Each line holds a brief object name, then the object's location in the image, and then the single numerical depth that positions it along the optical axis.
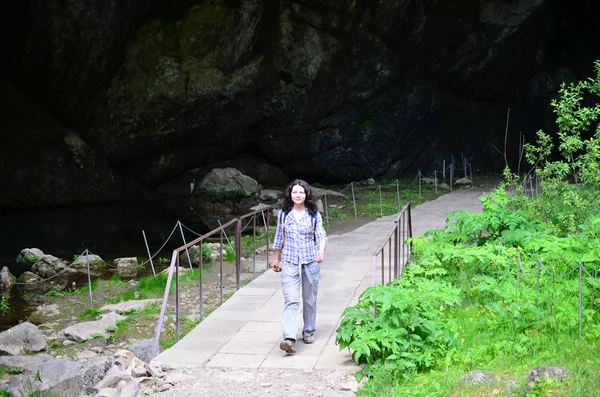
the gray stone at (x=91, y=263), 15.49
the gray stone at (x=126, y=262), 15.77
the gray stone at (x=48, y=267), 14.91
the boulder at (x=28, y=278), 14.35
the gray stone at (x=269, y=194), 25.67
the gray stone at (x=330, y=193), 22.81
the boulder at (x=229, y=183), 26.11
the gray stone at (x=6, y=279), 13.84
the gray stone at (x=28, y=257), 15.99
